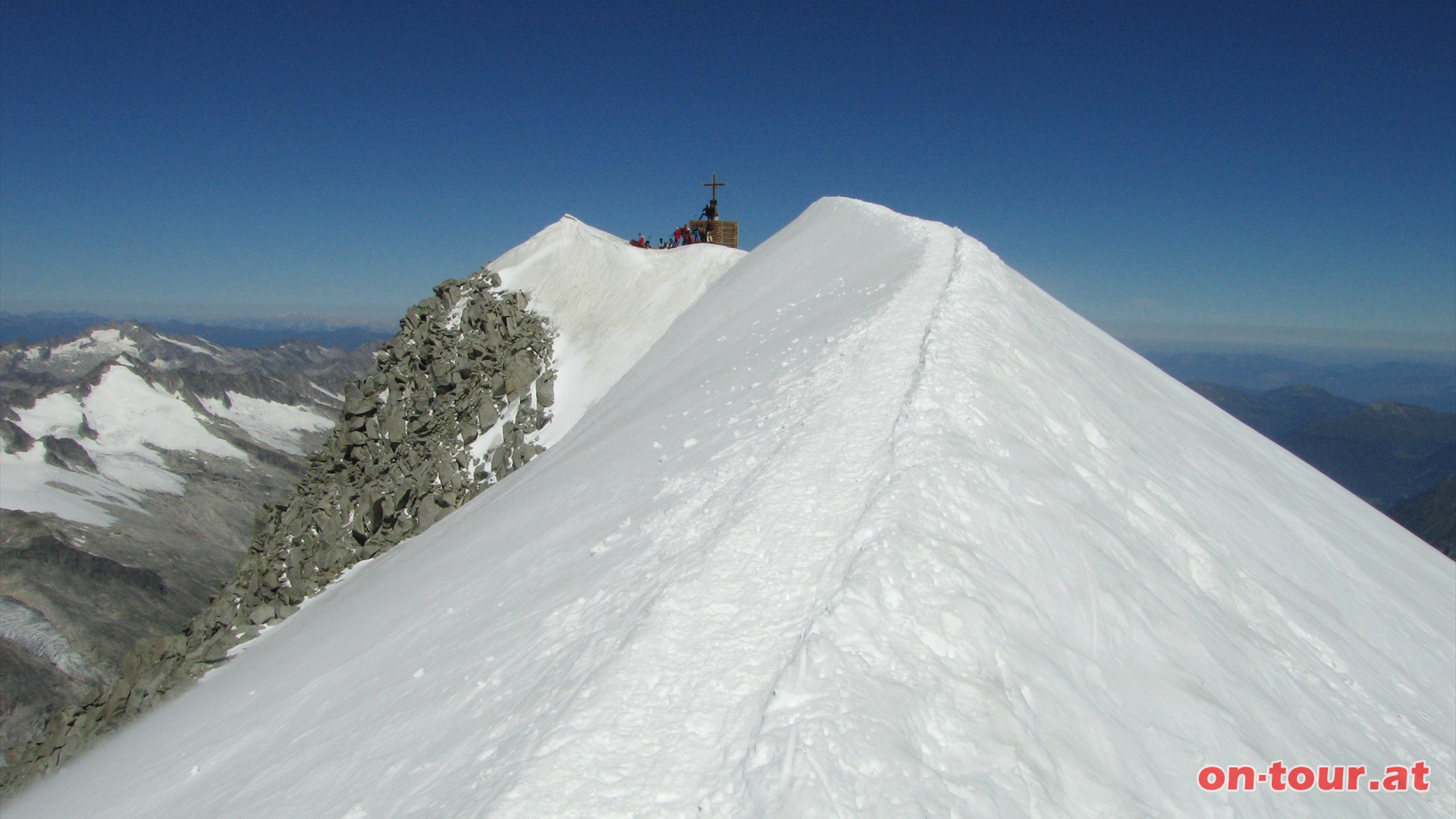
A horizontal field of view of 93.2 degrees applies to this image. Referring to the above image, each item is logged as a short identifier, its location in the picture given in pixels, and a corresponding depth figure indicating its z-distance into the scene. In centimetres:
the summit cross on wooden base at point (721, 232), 3786
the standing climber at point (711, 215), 3797
